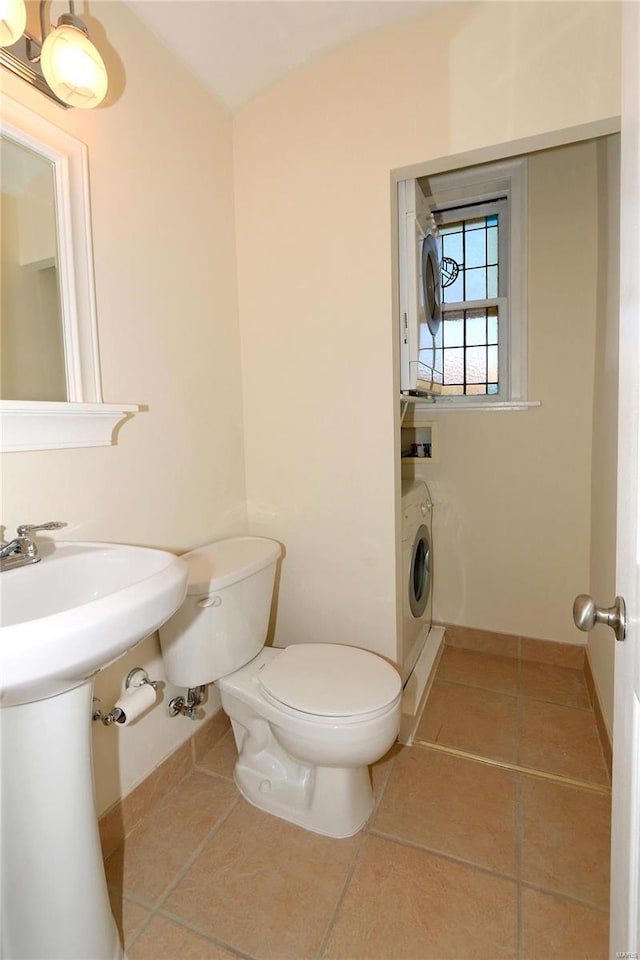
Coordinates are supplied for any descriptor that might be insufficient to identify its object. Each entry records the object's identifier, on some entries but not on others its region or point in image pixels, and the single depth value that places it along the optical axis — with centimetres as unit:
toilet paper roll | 116
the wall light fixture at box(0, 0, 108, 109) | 101
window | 231
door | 60
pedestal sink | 79
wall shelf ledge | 103
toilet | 131
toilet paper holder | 116
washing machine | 198
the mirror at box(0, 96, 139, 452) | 108
